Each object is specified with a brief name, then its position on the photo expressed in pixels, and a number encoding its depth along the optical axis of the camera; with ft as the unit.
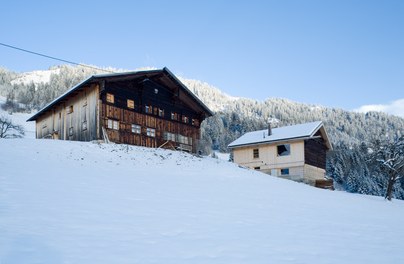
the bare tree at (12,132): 161.48
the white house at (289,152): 130.52
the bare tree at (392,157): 118.01
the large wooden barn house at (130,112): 94.89
